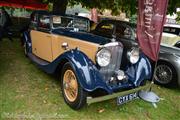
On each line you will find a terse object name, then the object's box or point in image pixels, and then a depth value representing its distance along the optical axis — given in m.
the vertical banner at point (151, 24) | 4.84
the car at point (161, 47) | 6.22
